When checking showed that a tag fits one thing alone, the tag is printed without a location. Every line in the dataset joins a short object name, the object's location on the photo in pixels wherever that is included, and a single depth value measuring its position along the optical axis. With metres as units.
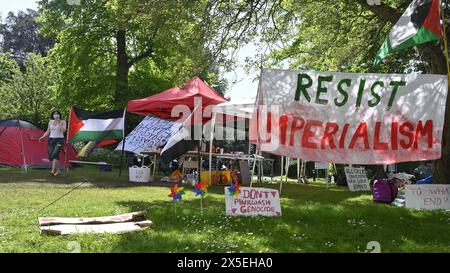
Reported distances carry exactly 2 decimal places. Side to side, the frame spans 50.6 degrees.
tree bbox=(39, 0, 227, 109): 24.98
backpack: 9.33
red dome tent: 16.41
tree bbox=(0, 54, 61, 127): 31.79
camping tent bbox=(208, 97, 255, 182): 12.39
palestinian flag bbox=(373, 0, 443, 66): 7.41
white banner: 7.19
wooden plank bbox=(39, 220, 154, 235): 5.50
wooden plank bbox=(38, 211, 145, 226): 6.04
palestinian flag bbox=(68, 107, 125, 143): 14.02
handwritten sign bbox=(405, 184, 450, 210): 7.96
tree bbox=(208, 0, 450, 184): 9.87
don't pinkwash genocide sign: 6.79
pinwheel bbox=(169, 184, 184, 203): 6.80
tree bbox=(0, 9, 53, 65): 54.66
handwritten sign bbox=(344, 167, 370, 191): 12.78
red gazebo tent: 12.70
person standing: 13.67
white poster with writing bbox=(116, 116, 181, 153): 14.70
